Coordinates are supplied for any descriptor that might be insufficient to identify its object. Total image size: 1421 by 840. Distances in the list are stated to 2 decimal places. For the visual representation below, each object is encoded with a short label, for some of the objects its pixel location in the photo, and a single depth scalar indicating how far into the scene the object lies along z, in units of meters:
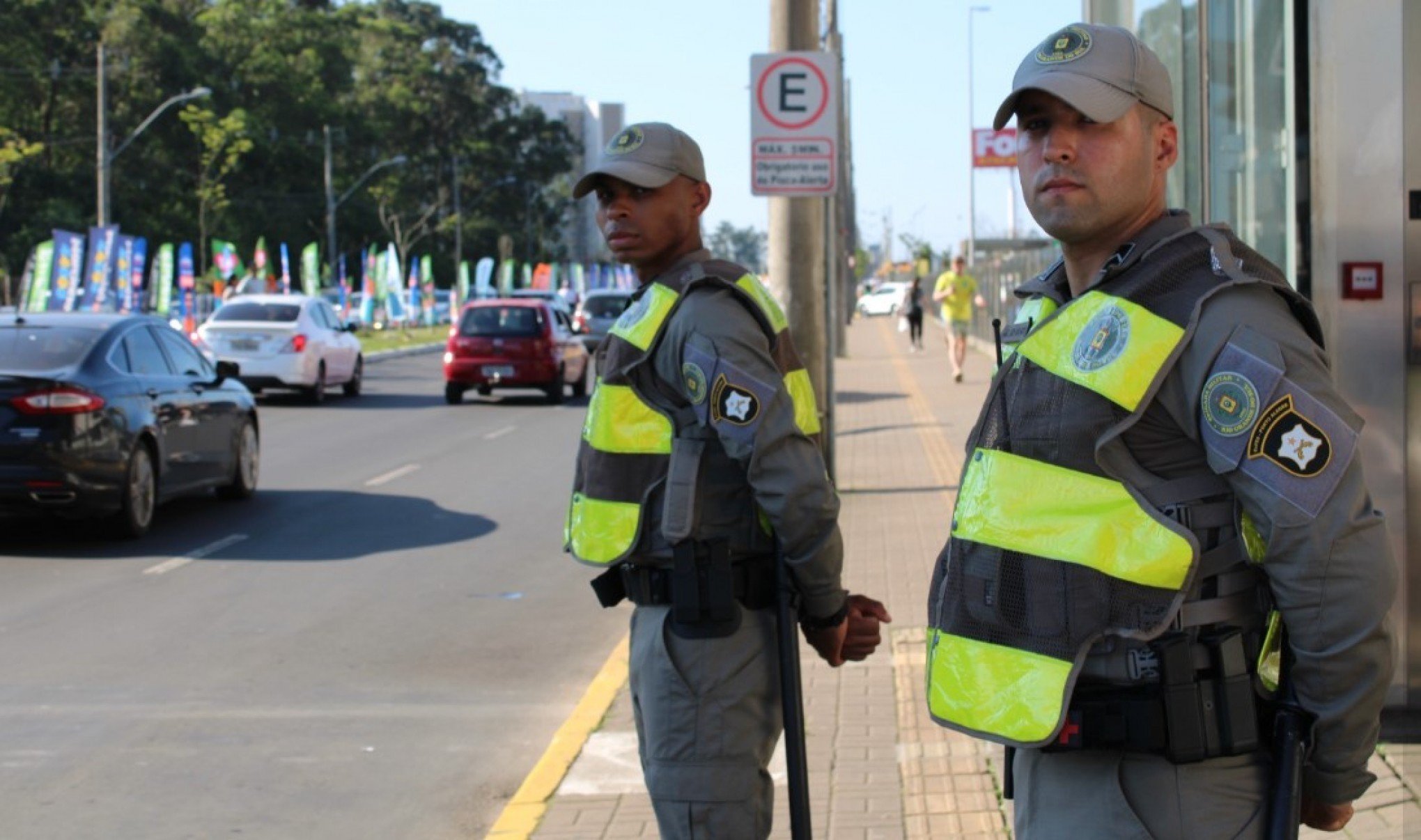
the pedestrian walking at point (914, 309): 43.06
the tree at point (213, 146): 59.06
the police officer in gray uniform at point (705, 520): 3.72
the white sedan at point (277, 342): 25.48
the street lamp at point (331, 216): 63.59
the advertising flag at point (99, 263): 36.81
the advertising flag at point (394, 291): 60.97
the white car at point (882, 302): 88.69
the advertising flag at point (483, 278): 67.38
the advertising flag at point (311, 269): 53.25
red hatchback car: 26.55
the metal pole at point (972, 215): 65.38
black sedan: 11.82
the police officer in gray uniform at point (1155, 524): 2.59
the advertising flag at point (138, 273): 39.34
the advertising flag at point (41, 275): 36.12
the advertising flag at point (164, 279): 42.12
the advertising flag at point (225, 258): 48.47
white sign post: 13.27
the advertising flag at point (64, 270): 35.66
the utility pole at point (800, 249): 13.91
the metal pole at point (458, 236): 87.44
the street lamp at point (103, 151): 38.50
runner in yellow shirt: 27.52
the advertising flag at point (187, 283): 42.22
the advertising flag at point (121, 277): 37.31
